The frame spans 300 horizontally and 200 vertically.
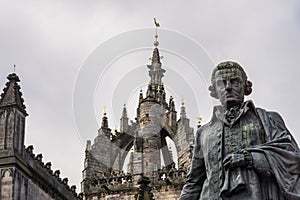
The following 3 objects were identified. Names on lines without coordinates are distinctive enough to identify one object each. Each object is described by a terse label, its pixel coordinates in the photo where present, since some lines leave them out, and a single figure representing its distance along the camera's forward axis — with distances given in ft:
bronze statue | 15.65
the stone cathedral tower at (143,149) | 156.87
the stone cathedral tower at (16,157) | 90.27
